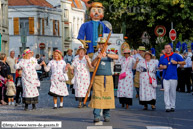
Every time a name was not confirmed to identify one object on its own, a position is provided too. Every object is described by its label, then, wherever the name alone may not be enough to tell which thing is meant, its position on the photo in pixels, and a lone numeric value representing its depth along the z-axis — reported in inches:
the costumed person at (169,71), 637.3
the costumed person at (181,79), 1011.4
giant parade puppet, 714.2
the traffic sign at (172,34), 1230.3
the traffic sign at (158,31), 1285.7
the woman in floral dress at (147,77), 661.5
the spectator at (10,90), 779.4
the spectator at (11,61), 968.3
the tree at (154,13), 1441.9
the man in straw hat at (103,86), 515.5
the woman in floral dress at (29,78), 680.4
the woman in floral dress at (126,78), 682.2
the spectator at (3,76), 790.5
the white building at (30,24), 2674.7
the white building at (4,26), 1843.0
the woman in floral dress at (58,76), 694.3
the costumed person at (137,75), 752.0
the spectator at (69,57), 1065.5
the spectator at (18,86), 728.3
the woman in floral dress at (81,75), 709.1
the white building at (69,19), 3041.3
